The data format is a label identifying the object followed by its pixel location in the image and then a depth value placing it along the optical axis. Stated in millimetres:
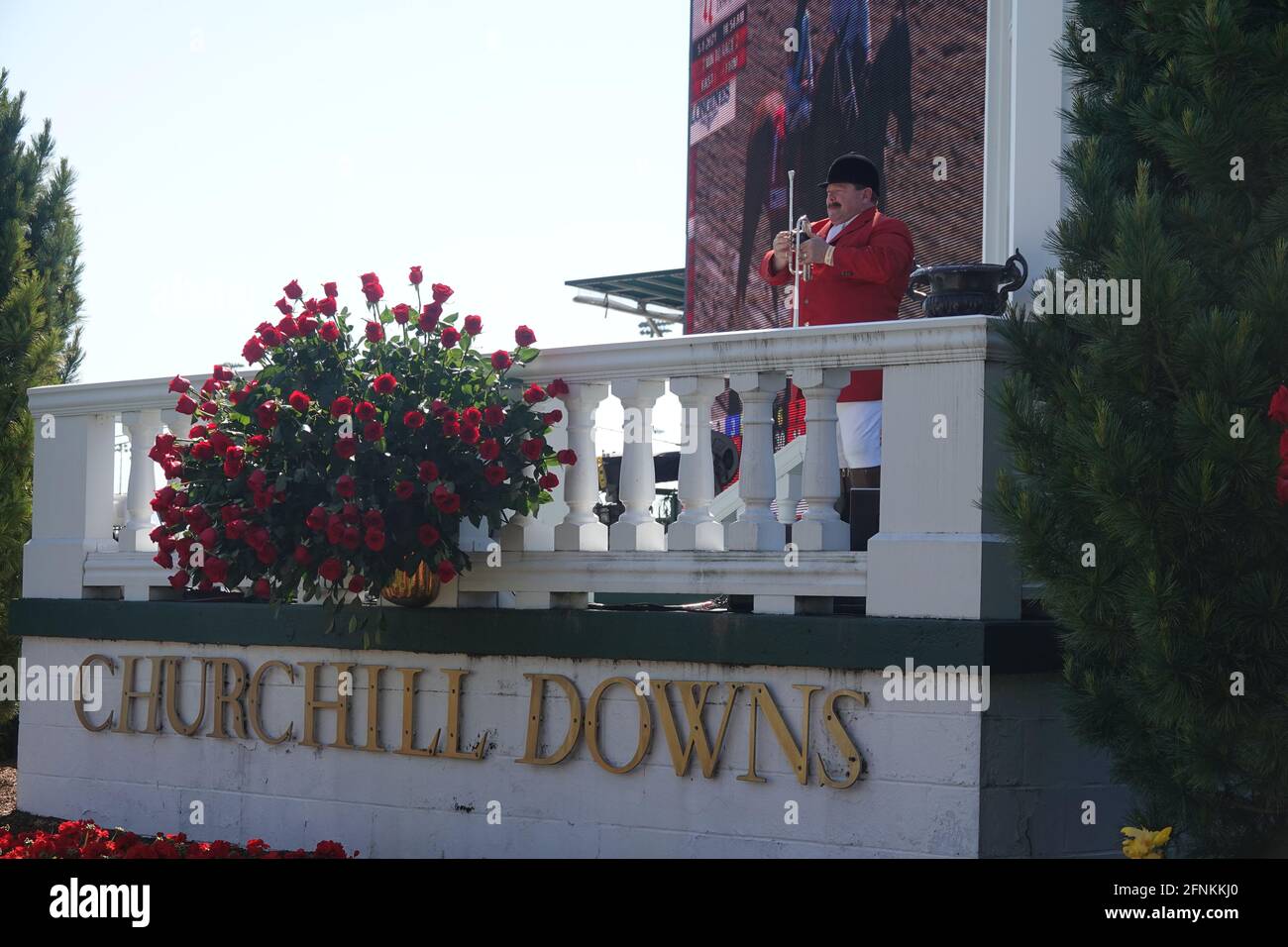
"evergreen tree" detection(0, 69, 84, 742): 9820
